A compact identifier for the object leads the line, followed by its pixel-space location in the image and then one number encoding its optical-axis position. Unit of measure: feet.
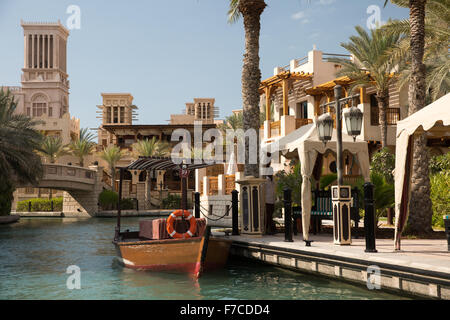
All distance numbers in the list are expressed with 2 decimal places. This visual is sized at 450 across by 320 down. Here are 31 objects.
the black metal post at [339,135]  36.40
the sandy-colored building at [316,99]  84.53
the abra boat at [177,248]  34.99
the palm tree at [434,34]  59.52
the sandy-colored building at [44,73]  271.69
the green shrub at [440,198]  53.06
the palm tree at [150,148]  172.24
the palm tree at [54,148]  177.06
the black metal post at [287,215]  39.60
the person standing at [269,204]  47.80
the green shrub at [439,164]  65.96
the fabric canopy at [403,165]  30.53
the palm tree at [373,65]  78.38
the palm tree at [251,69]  52.39
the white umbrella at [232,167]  86.58
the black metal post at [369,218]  31.42
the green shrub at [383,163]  67.62
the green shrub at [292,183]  50.96
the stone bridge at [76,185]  127.24
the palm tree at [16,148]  98.17
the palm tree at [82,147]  186.39
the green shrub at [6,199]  111.55
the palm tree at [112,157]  171.63
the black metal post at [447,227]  31.71
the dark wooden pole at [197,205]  55.34
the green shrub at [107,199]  148.05
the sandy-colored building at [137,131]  172.76
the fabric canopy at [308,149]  39.14
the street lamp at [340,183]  35.55
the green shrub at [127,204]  154.20
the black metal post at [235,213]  46.73
